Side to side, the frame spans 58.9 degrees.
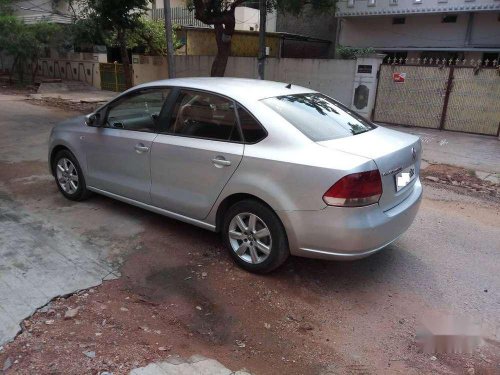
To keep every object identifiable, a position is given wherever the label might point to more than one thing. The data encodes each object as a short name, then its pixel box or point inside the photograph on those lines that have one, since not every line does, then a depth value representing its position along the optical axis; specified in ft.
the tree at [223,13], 44.52
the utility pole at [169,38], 41.68
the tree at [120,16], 45.96
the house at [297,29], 70.03
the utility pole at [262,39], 44.13
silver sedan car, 10.69
